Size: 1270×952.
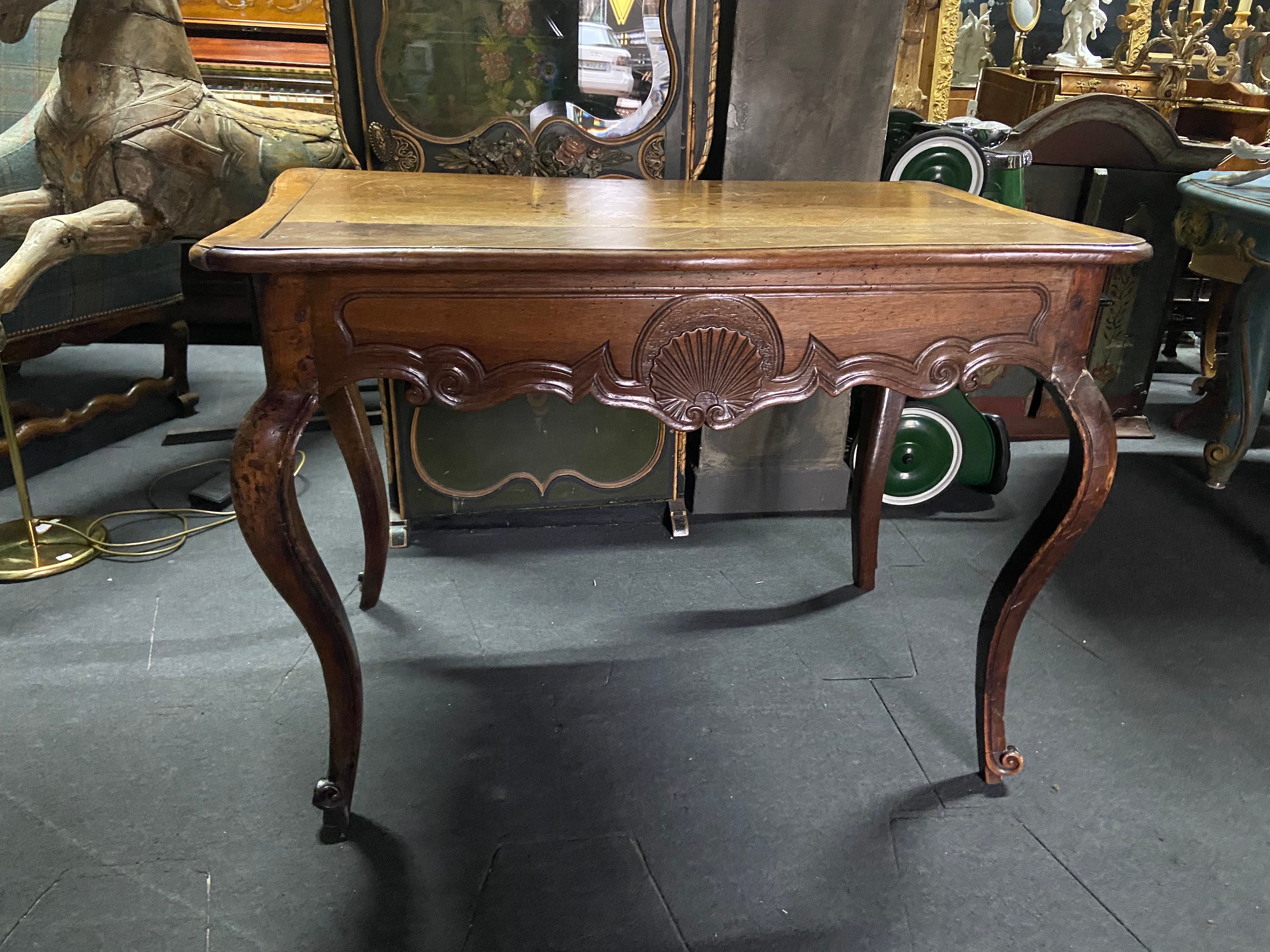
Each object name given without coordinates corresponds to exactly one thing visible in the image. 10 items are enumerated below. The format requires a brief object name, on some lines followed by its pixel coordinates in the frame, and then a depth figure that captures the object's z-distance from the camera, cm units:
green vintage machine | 206
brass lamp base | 193
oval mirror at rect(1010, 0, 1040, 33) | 421
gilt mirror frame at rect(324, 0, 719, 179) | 168
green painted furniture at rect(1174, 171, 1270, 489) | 210
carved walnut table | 101
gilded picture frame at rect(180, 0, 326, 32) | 320
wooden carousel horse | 204
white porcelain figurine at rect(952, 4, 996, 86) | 438
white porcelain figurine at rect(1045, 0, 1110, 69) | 421
